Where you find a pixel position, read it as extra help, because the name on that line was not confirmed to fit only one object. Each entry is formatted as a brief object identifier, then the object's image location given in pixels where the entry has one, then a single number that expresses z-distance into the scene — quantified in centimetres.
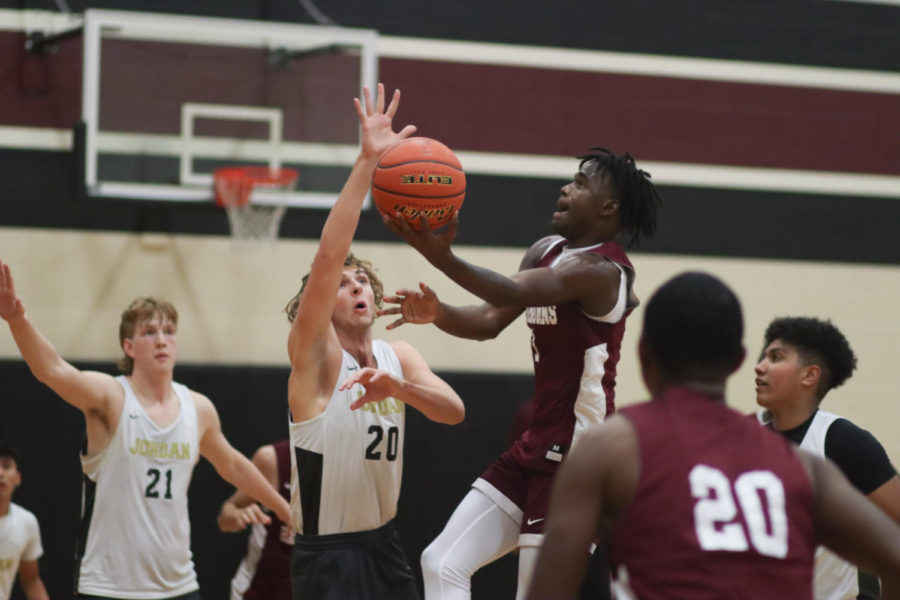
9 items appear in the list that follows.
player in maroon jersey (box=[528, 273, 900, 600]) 476
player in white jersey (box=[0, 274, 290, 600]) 1125
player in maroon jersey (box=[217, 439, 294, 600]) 1402
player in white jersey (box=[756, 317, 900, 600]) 940
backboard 1642
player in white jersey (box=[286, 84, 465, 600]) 873
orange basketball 899
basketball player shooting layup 886
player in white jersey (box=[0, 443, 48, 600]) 1452
